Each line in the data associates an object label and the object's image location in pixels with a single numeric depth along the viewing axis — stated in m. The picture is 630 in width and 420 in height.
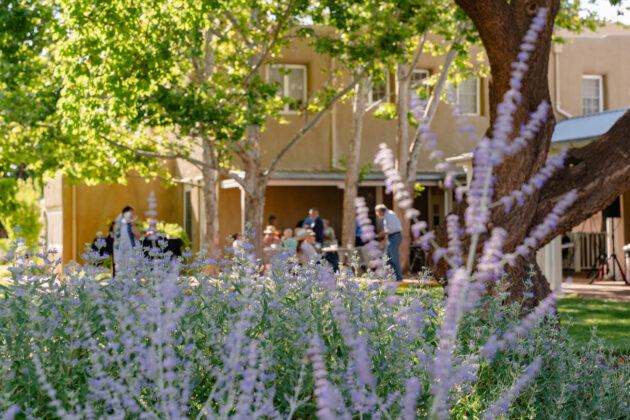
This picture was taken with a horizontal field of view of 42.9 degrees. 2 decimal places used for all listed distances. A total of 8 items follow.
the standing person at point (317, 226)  19.02
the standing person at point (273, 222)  19.86
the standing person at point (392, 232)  16.69
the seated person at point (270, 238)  19.50
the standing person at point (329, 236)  21.14
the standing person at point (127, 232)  13.30
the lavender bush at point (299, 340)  2.70
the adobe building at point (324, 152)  22.41
